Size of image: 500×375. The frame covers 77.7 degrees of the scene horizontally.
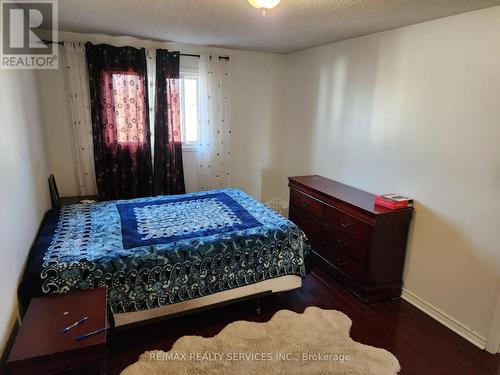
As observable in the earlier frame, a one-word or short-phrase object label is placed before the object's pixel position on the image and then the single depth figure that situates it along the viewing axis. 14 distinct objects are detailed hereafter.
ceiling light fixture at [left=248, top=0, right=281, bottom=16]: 1.68
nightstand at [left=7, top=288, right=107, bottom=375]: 1.31
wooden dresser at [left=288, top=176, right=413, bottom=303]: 2.60
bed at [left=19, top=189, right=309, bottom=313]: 1.95
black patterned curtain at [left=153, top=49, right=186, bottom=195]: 3.65
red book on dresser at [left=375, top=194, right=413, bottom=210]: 2.59
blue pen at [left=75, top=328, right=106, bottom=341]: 1.40
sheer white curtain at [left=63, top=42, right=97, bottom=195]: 3.29
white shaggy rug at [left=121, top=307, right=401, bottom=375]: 1.93
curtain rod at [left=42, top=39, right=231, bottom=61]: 3.20
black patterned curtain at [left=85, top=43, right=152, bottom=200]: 3.39
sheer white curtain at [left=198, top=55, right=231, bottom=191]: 3.94
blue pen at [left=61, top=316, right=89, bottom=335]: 1.45
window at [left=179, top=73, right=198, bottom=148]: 3.91
